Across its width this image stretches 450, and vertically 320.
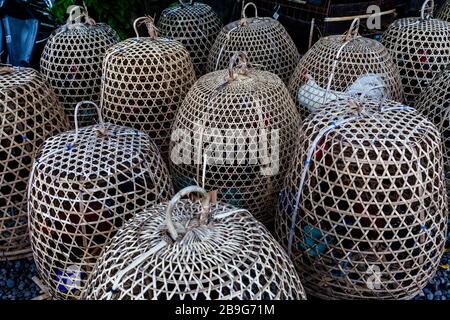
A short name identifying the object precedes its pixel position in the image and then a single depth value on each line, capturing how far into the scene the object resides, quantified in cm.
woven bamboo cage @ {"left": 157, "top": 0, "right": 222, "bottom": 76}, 331
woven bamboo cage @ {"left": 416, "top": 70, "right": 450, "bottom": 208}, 232
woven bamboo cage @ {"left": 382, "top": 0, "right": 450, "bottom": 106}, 281
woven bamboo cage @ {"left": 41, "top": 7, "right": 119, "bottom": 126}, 292
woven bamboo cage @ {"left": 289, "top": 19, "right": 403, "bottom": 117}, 252
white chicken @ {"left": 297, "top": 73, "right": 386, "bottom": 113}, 246
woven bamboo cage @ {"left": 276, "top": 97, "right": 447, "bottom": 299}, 172
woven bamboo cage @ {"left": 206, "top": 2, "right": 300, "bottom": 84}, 293
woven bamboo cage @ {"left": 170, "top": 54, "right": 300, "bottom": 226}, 216
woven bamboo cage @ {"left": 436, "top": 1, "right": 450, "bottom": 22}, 348
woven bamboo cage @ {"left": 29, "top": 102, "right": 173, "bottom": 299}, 182
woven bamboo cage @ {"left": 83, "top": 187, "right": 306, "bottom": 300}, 125
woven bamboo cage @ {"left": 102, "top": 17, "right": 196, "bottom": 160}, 252
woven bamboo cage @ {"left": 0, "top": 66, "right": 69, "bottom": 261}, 219
